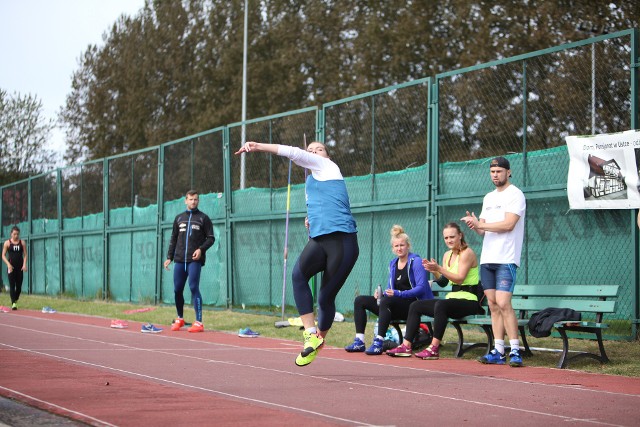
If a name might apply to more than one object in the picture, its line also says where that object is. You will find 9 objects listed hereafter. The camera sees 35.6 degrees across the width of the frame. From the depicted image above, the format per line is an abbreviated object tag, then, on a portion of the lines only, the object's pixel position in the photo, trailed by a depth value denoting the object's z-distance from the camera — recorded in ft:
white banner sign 35.01
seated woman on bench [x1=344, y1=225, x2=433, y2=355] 36.22
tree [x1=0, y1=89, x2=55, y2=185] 169.99
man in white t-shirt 31.96
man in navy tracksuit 48.11
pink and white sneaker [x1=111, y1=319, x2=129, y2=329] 50.52
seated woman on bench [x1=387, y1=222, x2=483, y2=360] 34.18
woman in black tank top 68.74
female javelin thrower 28.45
